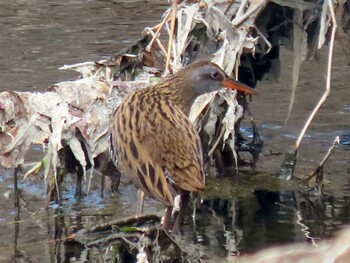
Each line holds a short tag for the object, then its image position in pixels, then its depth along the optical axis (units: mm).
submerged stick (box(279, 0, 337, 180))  12414
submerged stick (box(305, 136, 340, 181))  12619
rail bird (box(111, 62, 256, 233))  9742
